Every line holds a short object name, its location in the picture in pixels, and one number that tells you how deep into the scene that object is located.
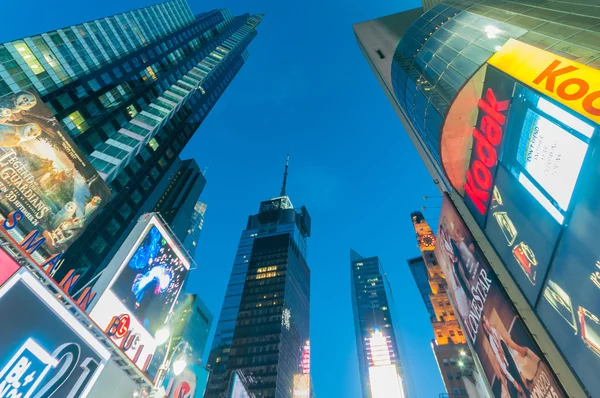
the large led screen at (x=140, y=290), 16.59
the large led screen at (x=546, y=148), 12.24
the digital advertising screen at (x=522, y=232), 14.17
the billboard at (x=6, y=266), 10.81
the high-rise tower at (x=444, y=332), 63.34
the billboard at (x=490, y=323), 13.95
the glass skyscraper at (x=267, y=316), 93.56
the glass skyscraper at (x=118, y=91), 52.22
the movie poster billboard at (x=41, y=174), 21.41
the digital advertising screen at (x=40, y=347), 10.66
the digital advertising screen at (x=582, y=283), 11.26
